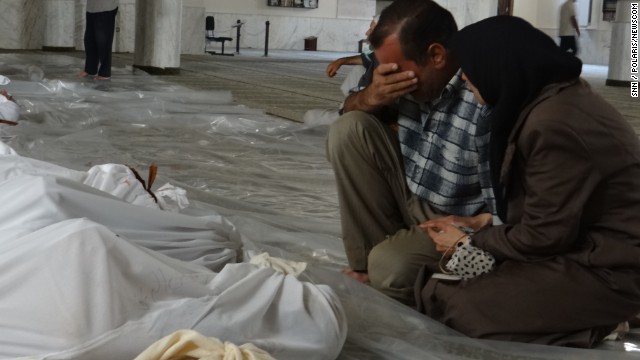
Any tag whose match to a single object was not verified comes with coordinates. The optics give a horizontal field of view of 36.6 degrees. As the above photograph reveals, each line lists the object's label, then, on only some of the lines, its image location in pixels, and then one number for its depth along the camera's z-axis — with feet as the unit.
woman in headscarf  8.13
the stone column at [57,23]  58.18
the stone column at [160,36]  43.27
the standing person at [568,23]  53.21
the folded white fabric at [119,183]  10.53
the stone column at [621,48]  50.93
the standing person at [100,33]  35.81
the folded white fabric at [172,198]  11.53
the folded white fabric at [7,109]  19.36
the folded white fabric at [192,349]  6.44
